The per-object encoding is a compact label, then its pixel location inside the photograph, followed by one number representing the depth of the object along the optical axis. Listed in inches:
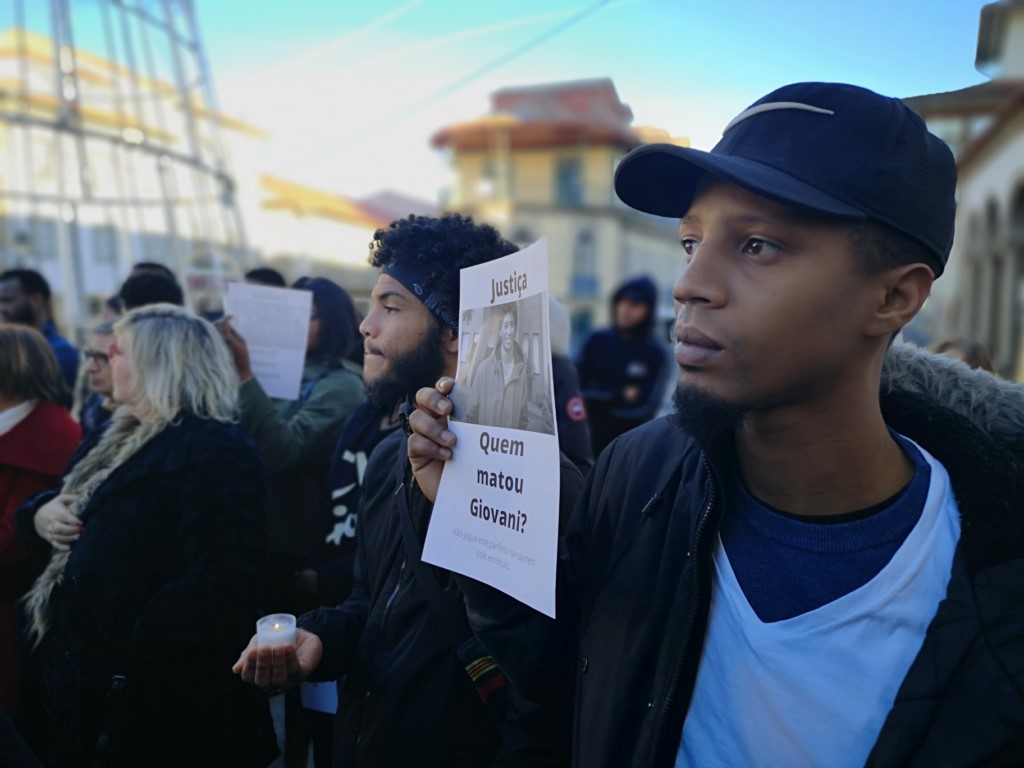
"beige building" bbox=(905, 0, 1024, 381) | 685.9
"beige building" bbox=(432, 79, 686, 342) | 1636.3
